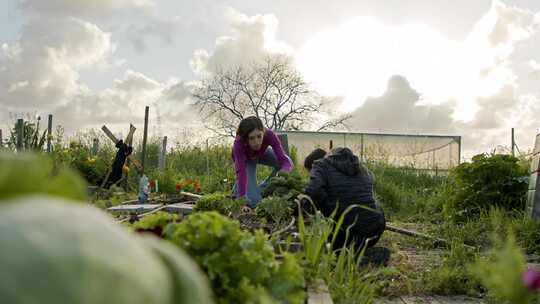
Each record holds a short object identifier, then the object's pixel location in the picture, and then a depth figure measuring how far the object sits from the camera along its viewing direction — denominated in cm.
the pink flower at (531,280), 78
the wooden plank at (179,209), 694
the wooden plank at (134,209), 715
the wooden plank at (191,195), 894
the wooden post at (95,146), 1546
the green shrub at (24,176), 70
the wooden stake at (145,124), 1338
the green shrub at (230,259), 152
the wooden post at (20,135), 948
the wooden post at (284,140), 1470
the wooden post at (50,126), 1568
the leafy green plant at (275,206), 517
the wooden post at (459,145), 2203
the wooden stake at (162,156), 1552
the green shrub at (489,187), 875
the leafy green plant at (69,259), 58
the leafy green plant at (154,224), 171
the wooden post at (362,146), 1790
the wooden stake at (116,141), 1309
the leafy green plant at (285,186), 658
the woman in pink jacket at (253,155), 741
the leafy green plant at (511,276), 73
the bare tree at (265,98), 3158
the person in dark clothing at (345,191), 551
